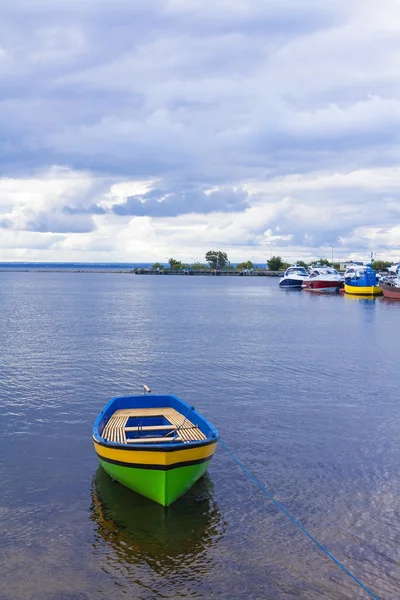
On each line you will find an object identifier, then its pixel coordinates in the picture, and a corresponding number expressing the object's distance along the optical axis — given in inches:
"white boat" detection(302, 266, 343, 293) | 5998.0
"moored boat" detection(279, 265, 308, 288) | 6727.4
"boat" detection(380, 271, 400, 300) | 4923.7
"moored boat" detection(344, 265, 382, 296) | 5420.3
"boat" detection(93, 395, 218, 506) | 730.2
